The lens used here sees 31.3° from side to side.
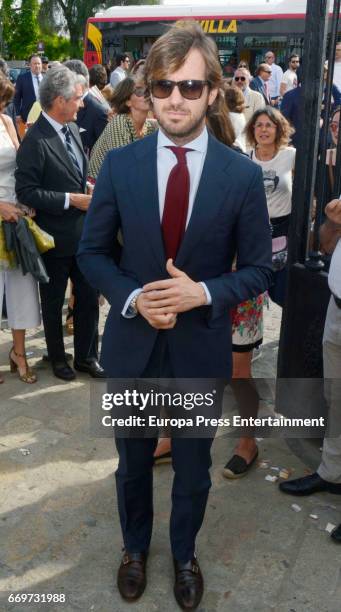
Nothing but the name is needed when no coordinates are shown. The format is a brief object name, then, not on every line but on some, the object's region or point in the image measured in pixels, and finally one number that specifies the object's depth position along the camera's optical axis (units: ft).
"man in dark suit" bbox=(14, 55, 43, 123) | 33.32
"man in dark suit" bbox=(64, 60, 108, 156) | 18.70
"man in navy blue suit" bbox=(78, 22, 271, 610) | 6.40
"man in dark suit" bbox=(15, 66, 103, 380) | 12.52
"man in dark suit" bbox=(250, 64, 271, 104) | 40.09
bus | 51.62
